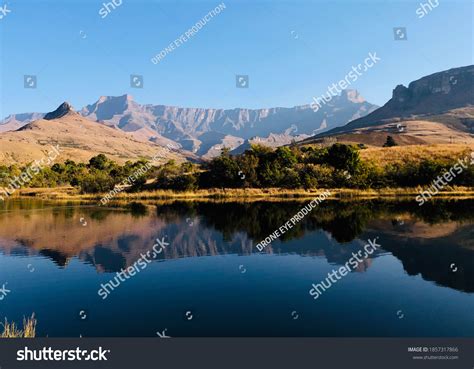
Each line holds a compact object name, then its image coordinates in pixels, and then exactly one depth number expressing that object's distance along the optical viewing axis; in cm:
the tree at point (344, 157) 7825
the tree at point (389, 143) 15010
